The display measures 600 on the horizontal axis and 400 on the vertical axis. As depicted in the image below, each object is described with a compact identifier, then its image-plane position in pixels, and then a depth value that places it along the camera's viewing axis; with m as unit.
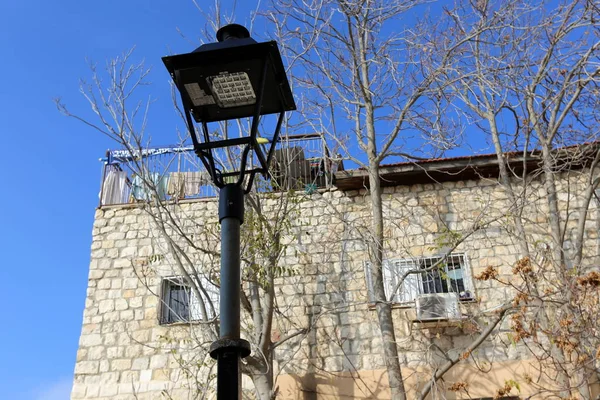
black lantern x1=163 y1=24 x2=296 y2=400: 3.65
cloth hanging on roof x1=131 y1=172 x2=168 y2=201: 11.33
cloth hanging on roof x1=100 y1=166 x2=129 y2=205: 11.76
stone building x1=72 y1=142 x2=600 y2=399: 9.56
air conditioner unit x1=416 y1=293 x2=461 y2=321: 9.48
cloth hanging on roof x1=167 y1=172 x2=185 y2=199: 11.59
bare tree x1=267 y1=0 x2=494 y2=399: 9.80
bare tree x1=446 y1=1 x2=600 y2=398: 8.72
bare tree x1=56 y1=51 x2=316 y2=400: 8.57
